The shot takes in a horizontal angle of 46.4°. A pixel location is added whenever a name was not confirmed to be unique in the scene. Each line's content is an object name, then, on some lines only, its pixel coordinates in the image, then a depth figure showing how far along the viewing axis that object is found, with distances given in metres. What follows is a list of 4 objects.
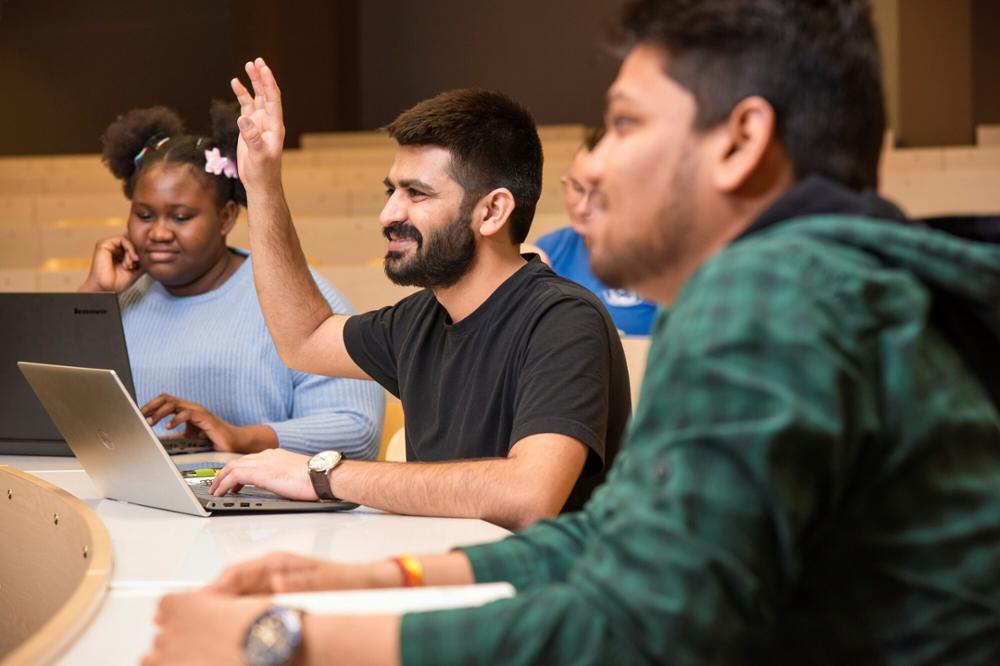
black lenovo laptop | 1.89
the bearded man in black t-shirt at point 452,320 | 1.48
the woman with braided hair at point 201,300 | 2.23
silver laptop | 1.34
